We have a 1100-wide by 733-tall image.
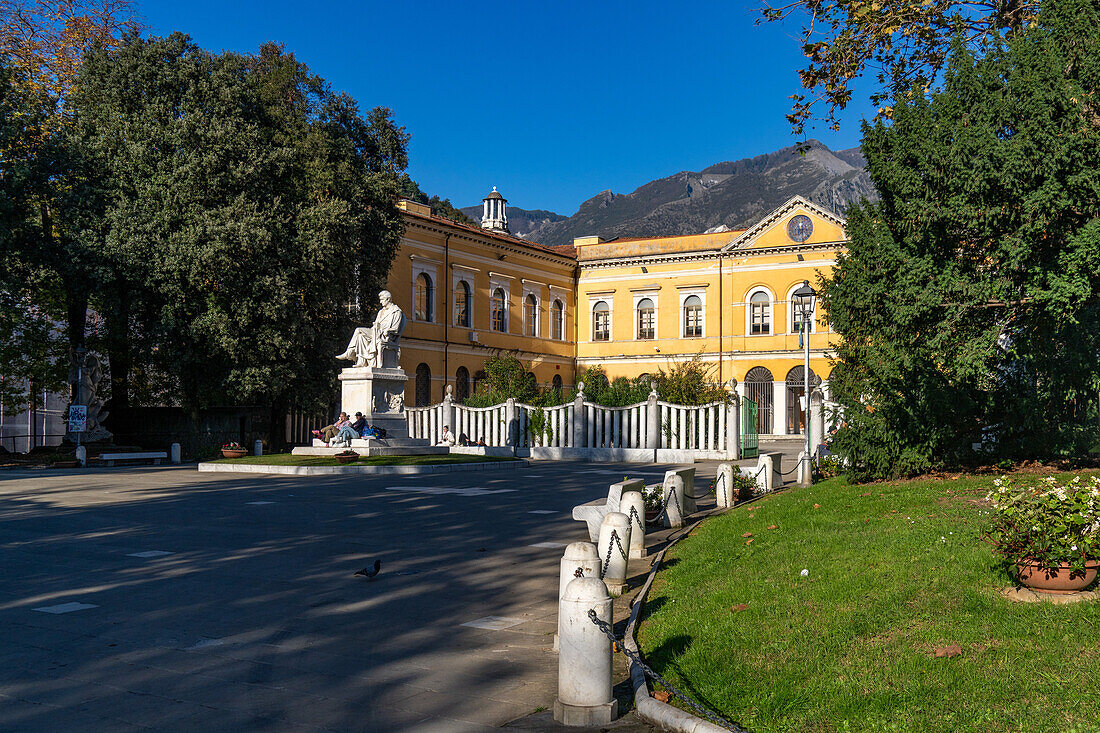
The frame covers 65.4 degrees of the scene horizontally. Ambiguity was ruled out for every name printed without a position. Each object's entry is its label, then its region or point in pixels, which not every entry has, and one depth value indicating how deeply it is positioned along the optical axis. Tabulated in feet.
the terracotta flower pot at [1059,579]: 18.38
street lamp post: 68.16
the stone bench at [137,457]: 83.43
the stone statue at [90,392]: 87.51
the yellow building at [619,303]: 148.25
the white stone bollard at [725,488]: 44.52
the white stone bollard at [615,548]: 24.00
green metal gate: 92.94
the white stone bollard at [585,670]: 14.65
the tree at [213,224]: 88.22
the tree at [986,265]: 33.35
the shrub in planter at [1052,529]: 17.98
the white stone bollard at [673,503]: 37.37
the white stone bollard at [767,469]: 51.37
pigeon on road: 26.12
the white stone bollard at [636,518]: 29.63
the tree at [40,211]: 84.23
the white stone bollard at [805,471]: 54.75
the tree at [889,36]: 46.24
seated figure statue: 79.20
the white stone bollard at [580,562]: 17.55
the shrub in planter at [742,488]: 47.75
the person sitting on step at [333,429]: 76.15
